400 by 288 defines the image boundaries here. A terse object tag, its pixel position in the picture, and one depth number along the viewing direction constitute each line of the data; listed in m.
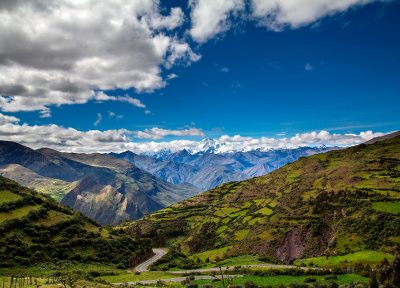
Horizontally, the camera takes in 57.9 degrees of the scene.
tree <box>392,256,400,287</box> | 60.54
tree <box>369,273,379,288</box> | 60.00
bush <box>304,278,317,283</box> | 82.44
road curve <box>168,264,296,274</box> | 119.09
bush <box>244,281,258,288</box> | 79.33
